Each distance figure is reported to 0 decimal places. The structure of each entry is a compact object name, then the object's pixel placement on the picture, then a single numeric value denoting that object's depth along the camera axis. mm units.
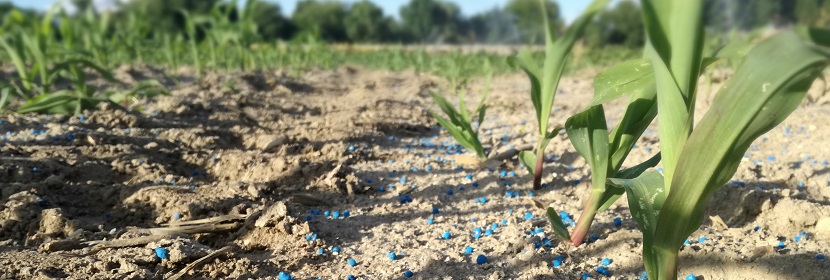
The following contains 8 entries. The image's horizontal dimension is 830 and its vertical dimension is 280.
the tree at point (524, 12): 47025
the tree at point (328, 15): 49156
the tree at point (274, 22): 38125
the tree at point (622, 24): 31080
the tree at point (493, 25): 61000
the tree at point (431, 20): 57531
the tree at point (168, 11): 35344
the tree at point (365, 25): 46250
